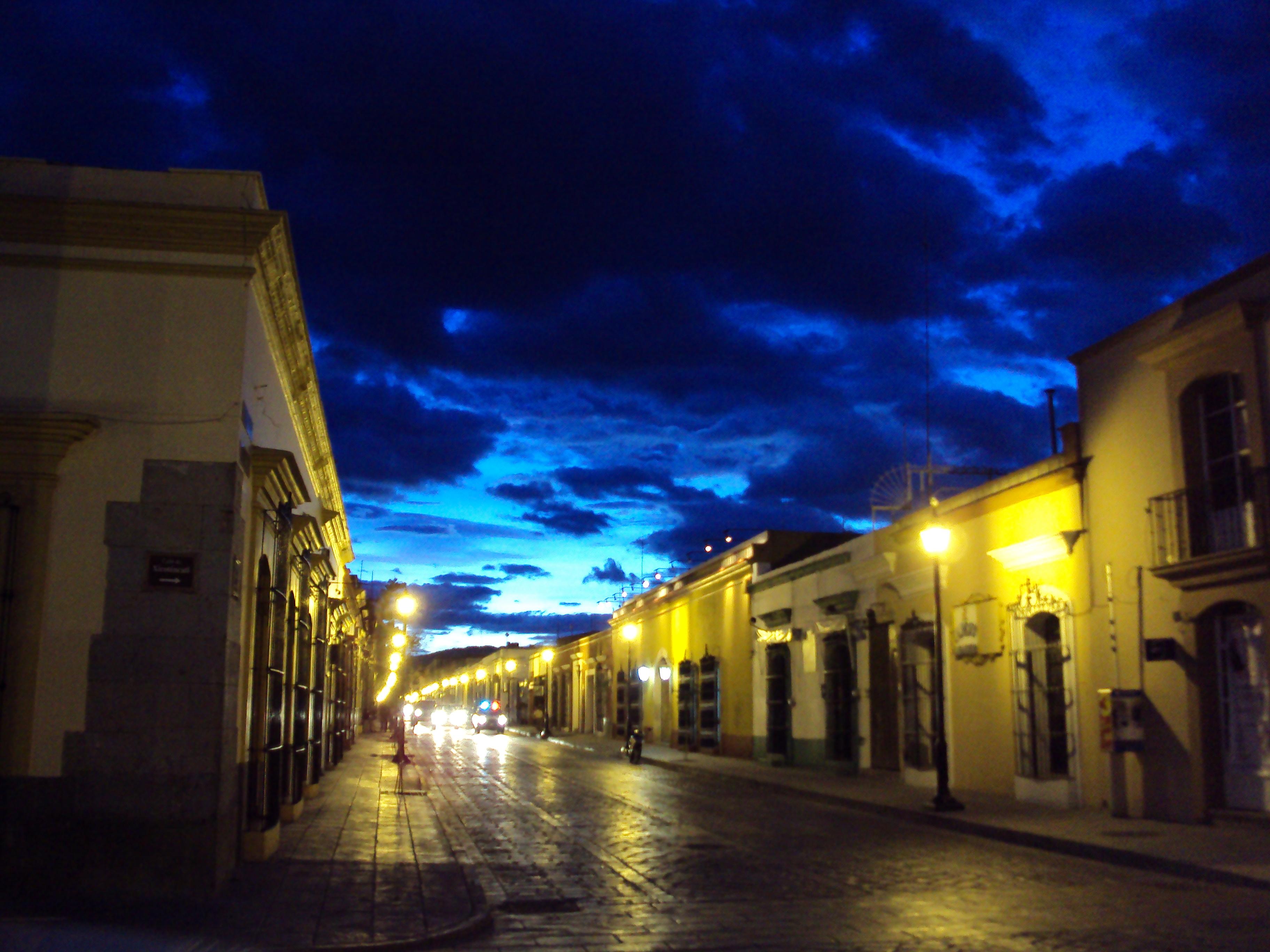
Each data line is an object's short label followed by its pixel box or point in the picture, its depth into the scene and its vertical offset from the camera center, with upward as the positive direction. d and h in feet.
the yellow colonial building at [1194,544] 49.16 +6.01
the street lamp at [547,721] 186.50 -5.30
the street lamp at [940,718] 60.39 -1.64
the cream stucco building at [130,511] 34.27 +5.13
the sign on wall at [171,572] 35.35 +3.33
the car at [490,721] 216.13 -5.98
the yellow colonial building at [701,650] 112.06 +3.92
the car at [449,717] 259.80 -7.29
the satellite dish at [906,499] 96.27 +14.66
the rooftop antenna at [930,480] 87.92 +15.05
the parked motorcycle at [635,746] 113.19 -5.43
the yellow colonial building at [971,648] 60.80 +2.33
